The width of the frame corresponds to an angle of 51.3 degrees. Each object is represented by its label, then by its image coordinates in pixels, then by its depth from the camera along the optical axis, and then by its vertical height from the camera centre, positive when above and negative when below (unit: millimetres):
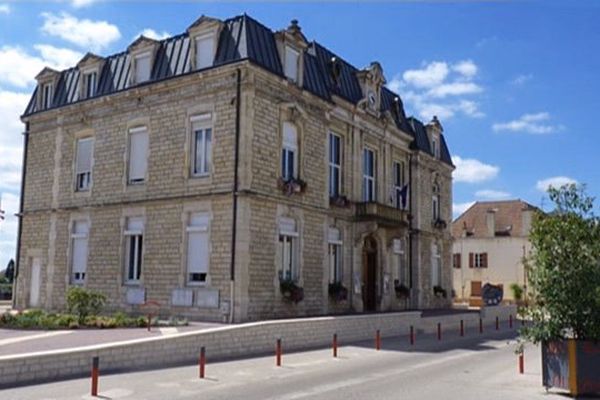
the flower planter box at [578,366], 10266 -1241
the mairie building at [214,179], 19828 +3778
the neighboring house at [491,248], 50688 +3398
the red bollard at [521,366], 13181 -1615
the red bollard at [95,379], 9578 -1518
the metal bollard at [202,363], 11467 -1486
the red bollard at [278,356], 13572 -1569
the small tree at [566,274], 10477 +275
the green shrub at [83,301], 18516 -589
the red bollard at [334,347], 15488 -1529
